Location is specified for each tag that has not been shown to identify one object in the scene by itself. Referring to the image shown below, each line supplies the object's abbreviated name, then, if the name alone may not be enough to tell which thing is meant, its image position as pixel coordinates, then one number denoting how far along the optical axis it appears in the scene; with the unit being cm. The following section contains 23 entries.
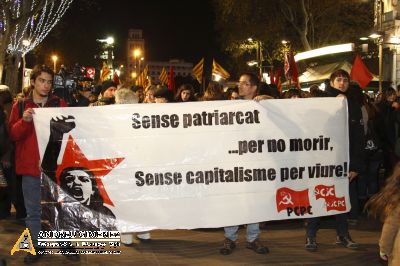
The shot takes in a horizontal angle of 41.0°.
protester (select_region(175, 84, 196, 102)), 869
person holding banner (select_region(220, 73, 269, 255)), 626
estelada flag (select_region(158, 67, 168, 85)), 1720
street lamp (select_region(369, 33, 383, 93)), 1981
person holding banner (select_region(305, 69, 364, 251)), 631
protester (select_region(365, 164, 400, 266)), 343
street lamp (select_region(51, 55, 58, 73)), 4319
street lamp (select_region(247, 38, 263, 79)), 3660
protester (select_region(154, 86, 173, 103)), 759
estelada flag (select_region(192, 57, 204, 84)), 1729
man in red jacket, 561
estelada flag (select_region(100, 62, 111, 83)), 1905
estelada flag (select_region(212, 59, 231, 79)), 1705
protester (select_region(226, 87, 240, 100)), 988
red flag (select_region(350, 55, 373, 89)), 1232
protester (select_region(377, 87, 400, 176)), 930
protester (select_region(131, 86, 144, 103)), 1157
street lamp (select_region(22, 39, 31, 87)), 2805
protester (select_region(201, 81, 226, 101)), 845
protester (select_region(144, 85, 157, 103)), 813
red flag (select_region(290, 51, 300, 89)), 1278
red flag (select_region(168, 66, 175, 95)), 1473
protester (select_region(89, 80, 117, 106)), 763
